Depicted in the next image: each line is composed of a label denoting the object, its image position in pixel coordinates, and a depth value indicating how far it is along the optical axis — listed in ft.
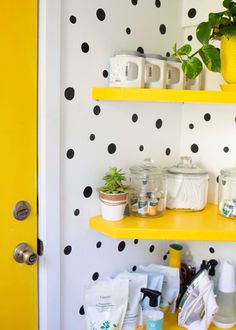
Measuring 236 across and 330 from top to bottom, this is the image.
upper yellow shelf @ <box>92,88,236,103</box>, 3.45
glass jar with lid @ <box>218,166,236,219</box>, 3.93
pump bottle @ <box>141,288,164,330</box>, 3.77
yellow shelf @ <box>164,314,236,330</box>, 4.08
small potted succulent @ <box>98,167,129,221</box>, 3.72
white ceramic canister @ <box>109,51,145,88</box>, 3.55
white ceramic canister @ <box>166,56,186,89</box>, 3.78
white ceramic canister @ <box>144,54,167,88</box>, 3.64
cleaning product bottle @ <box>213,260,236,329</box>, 4.01
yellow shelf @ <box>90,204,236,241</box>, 3.59
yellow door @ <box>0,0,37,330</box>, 3.16
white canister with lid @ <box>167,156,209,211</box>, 4.06
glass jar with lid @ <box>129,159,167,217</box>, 3.93
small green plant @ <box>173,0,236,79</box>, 3.31
